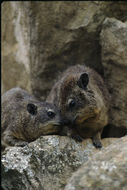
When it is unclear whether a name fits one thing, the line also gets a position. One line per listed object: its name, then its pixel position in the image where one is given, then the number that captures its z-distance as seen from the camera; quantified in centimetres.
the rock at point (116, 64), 1380
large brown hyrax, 1253
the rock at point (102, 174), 773
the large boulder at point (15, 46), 1636
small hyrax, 1377
